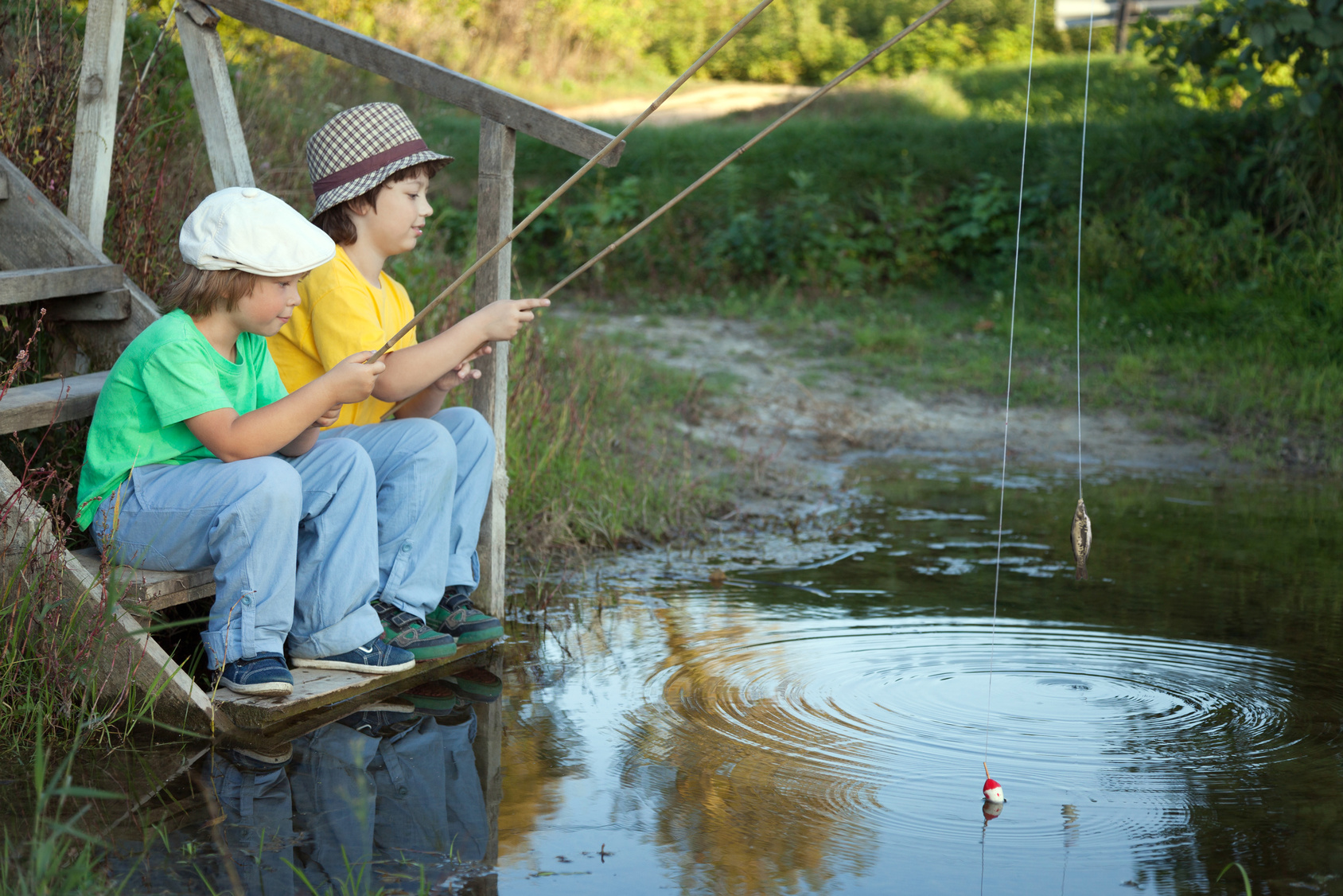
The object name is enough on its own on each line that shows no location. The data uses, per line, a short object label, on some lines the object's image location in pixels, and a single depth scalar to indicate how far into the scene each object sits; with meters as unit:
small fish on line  3.50
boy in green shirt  3.30
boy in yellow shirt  3.68
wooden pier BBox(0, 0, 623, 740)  3.58
